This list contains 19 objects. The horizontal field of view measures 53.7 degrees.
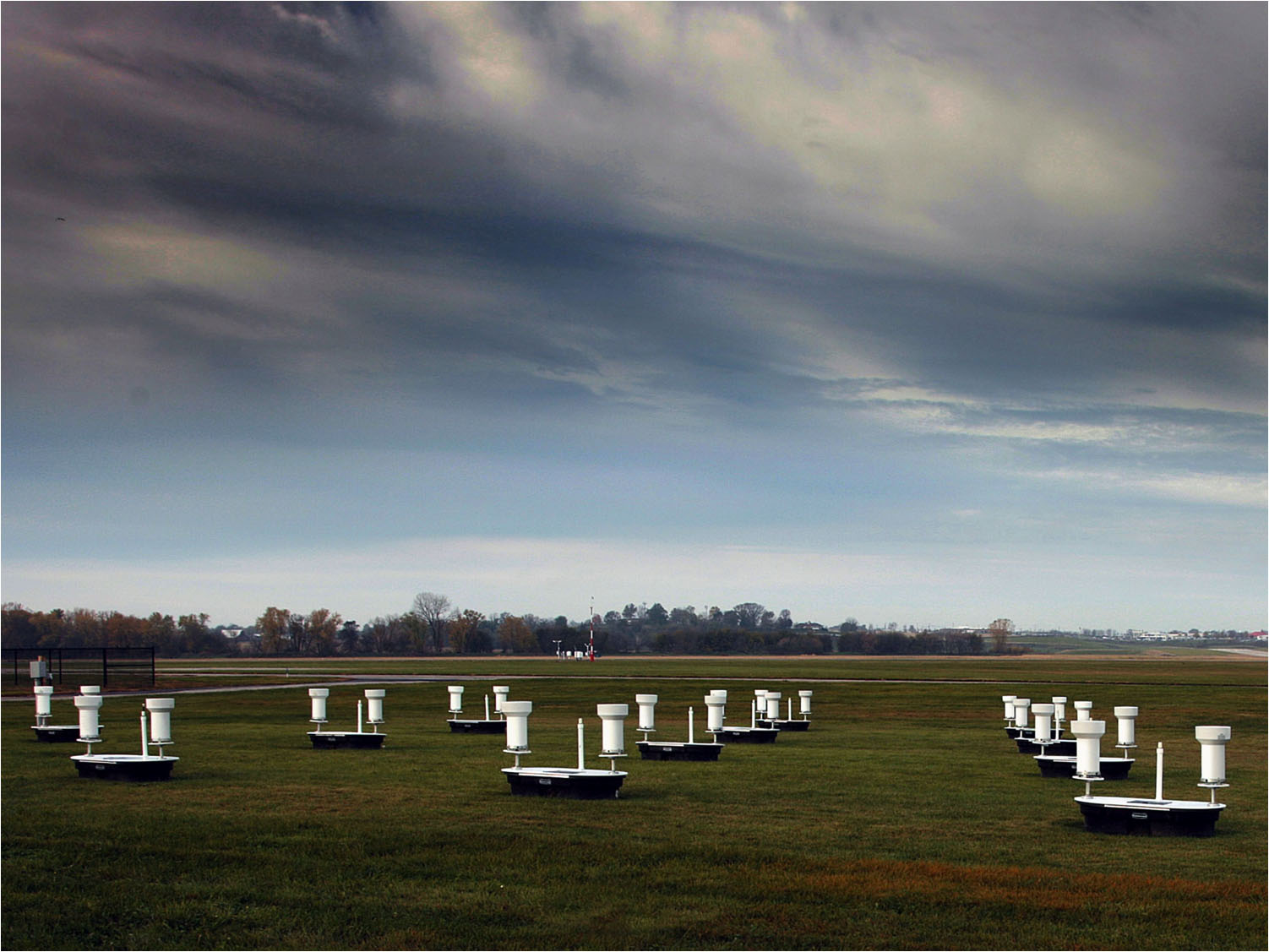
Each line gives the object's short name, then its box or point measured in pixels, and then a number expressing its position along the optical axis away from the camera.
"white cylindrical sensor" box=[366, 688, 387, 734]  32.72
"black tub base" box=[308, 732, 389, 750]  30.02
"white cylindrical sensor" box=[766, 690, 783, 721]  34.66
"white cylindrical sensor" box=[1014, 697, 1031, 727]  33.77
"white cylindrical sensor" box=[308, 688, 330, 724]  31.44
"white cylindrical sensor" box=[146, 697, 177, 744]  24.64
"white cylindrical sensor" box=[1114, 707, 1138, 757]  23.67
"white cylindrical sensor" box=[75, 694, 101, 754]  24.33
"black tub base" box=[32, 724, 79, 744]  32.28
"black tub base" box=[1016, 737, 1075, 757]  28.73
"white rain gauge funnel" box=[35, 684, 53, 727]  32.88
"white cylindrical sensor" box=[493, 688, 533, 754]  21.47
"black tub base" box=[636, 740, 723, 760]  27.36
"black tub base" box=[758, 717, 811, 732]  37.19
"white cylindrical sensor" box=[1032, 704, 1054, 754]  29.41
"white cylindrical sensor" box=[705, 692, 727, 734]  28.33
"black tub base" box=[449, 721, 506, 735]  34.75
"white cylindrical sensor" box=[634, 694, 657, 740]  26.16
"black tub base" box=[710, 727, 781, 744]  32.91
